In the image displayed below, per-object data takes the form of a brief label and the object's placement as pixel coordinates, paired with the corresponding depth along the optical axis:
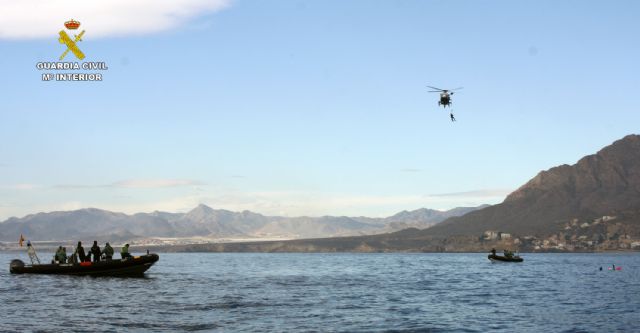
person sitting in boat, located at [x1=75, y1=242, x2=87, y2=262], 85.99
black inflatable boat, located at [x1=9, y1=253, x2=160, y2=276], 85.50
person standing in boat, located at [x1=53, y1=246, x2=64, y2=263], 88.56
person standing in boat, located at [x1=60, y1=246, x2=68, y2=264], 88.12
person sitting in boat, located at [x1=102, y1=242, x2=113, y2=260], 88.55
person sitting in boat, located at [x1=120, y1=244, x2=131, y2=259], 88.70
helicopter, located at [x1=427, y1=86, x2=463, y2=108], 82.50
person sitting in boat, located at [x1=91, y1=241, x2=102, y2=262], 86.00
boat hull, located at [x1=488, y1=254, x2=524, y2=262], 185.73
